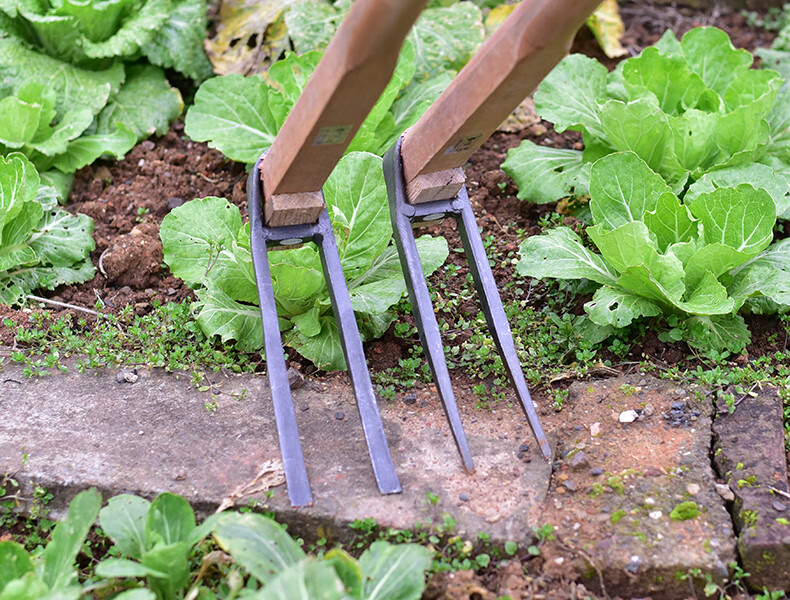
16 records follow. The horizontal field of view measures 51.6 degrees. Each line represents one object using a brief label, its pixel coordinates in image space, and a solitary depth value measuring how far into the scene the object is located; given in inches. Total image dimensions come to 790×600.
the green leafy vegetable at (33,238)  116.0
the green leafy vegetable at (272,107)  131.2
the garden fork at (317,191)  68.3
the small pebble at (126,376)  102.7
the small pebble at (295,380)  102.3
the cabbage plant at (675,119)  119.5
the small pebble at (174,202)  136.6
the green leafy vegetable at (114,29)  145.2
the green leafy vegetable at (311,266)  104.7
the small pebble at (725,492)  85.9
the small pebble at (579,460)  90.7
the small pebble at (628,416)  97.3
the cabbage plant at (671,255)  101.0
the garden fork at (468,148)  69.4
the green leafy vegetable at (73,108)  134.0
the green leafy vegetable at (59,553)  72.7
